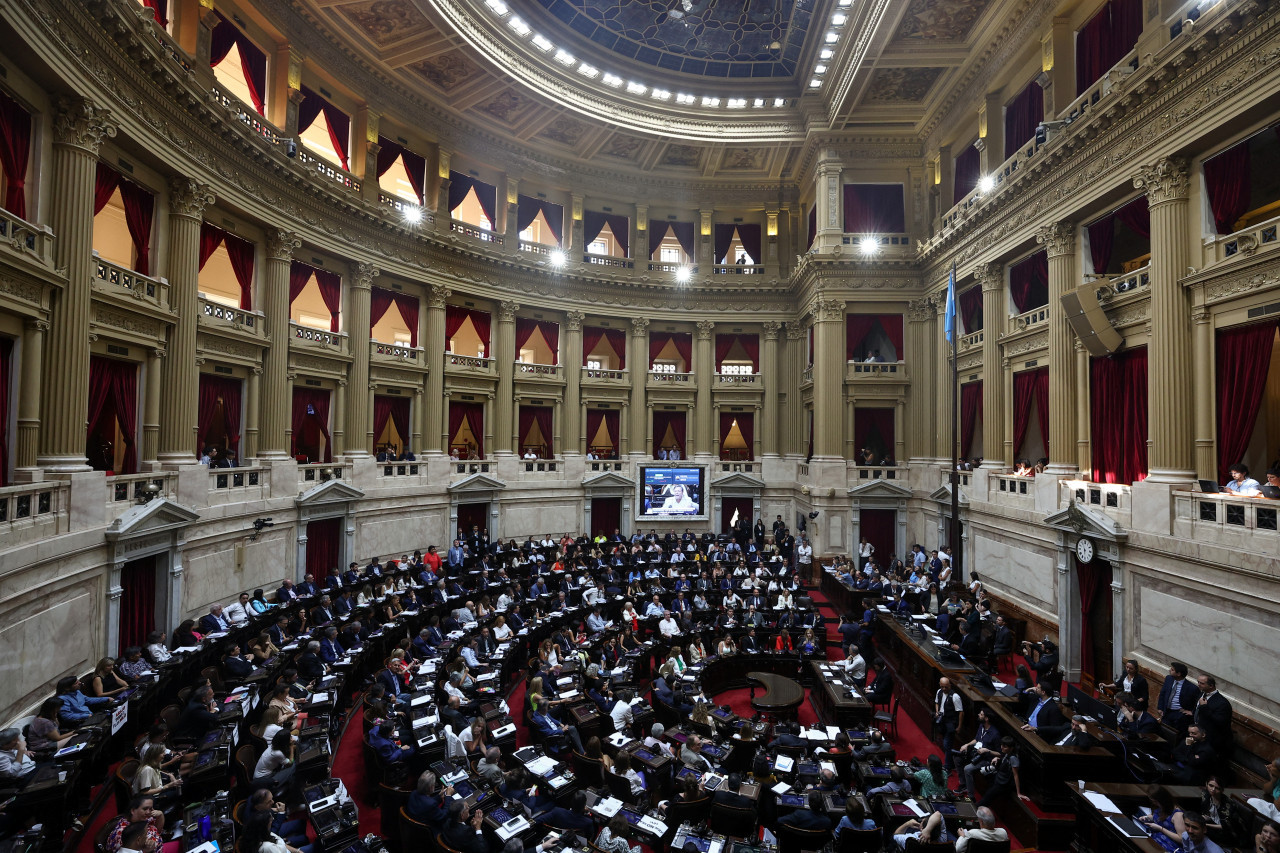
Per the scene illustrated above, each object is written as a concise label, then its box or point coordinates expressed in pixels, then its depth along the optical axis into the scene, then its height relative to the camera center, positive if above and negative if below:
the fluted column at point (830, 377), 21.86 +2.29
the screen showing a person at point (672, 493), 24.86 -2.10
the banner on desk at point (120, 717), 8.13 -3.73
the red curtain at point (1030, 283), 15.82 +4.24
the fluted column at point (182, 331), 12.90 +2.19
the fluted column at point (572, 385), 24.42 +2.15
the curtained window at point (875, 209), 22.47 +8.42
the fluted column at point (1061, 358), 14.21 +1.99
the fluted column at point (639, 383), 25.58 +2.33
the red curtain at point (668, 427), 26.25 +0.56
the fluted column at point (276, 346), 15.86 +2.31
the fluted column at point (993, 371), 17.14 +2.02
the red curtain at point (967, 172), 18.75 +8.33
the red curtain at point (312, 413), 17.25 +0.64
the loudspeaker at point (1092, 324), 12.97 +2.53
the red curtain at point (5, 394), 9.23 +0.58
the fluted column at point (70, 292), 9.87 +2.29
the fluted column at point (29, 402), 9.42 +0.47
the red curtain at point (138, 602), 10.91 -3.01
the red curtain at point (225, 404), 14.38 +0.74
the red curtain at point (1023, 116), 15.68 +8.51
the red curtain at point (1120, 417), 12.57 +0.59
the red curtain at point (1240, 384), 10.05 +1.04
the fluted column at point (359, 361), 18.45 +2.25
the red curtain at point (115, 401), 11.33 +0.62
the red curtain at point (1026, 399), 15.51 +1.16
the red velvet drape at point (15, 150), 9.23 +4.26
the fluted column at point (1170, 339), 11.09 +1.94
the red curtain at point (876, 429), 22.45 +0.48
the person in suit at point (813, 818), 7.12 -4.32
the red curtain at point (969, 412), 18.83 +0.98
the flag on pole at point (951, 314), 15.36 +3.28
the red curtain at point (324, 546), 16.56 -2.98
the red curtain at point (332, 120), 17.14 +9.04
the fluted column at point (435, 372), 20.70 +2.20
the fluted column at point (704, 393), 26.05 +1.98
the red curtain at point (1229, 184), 10.39 +4.44
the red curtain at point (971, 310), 19.22 +4.18
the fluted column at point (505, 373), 22.86 +2.42
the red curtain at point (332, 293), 18.14 +4.22
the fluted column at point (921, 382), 21.33 +2.11
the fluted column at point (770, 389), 26.00 +2.18
